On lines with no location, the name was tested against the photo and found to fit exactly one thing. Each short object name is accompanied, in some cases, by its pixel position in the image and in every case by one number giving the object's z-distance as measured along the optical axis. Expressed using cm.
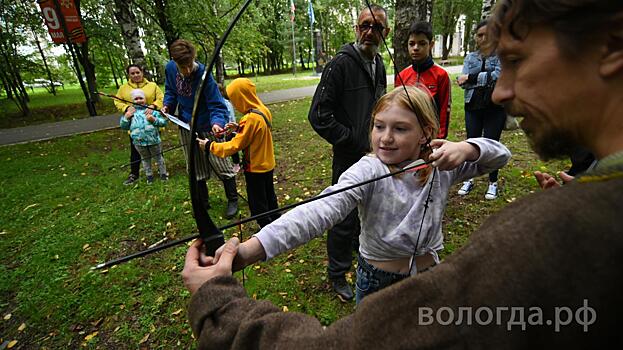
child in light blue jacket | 530
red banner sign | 934
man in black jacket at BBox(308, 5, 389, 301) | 283
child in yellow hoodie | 352
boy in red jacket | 353
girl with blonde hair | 162
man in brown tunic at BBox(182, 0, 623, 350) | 48
